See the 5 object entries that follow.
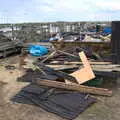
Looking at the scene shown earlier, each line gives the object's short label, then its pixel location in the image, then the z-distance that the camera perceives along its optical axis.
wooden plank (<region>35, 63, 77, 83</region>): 4.02
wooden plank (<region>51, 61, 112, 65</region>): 4.67
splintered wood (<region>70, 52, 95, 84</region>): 3.98
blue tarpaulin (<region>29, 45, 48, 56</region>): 7.27
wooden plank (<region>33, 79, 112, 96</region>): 3.74
